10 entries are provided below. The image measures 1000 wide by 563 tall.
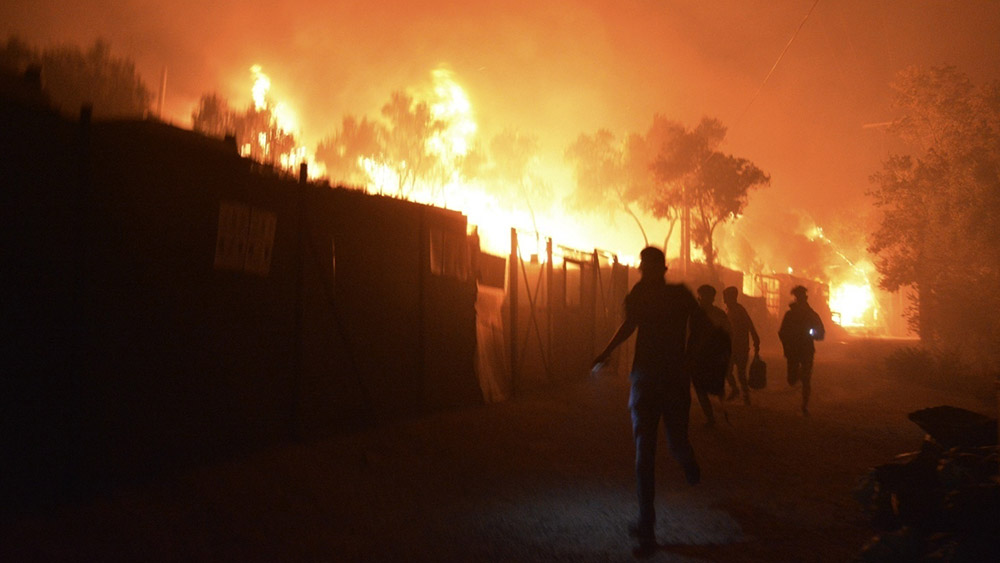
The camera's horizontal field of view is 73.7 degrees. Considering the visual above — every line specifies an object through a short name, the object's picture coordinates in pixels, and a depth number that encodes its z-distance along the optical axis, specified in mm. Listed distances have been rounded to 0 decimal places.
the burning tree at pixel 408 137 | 46969
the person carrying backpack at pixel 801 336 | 9812
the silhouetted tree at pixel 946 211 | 24469
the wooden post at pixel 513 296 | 10359
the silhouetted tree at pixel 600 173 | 48125
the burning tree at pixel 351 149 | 48000
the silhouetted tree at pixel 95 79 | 25281
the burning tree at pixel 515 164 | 50031
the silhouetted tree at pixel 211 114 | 36781
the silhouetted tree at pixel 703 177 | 38906
